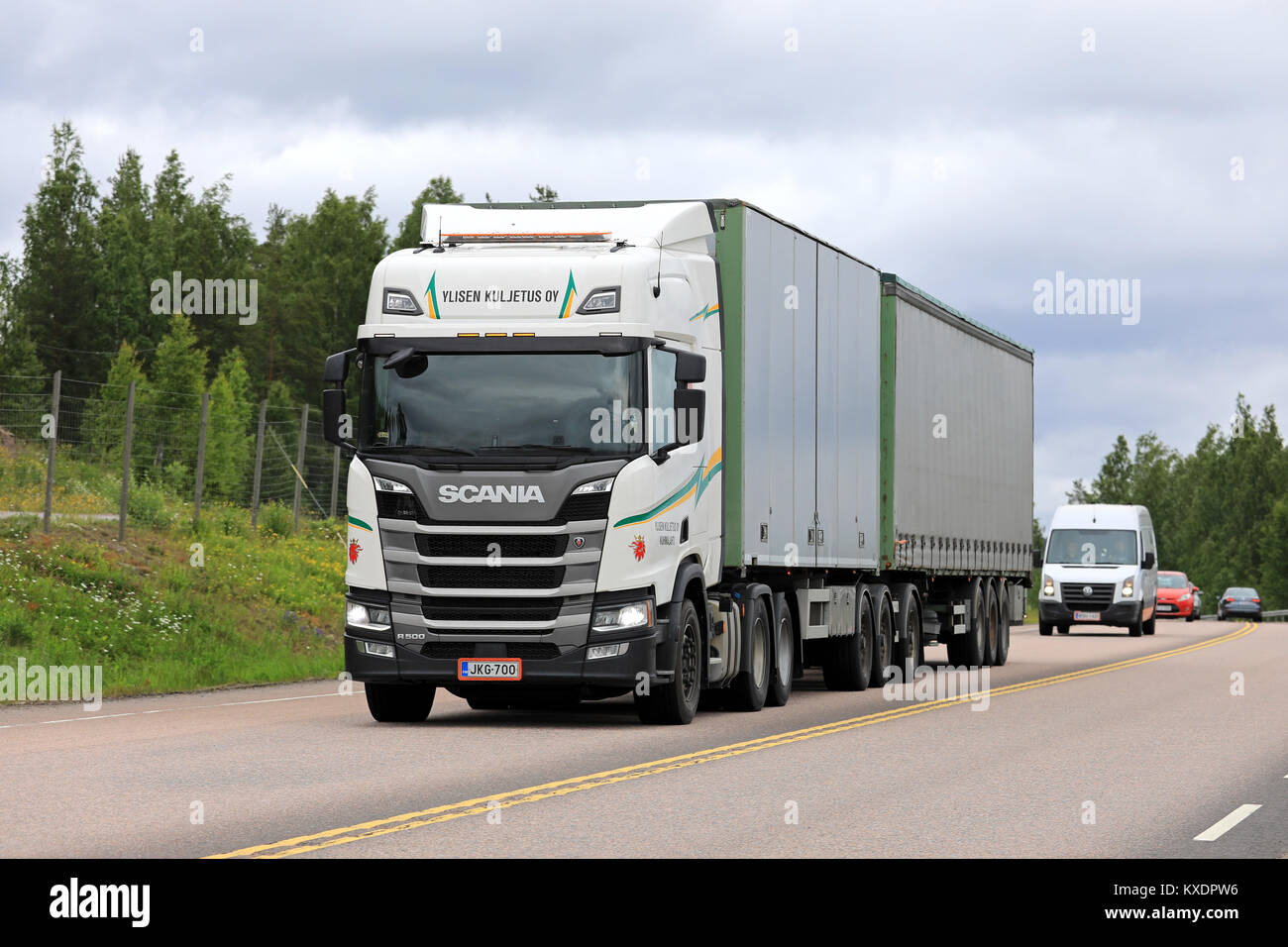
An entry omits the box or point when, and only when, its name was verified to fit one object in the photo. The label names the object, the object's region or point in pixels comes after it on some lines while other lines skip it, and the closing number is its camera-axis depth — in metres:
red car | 62.38
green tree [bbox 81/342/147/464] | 29.08
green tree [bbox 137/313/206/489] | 30.14
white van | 43.97
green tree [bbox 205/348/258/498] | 32.06
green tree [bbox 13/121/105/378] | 88.62
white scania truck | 15.30
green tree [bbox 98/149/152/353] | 88.19
